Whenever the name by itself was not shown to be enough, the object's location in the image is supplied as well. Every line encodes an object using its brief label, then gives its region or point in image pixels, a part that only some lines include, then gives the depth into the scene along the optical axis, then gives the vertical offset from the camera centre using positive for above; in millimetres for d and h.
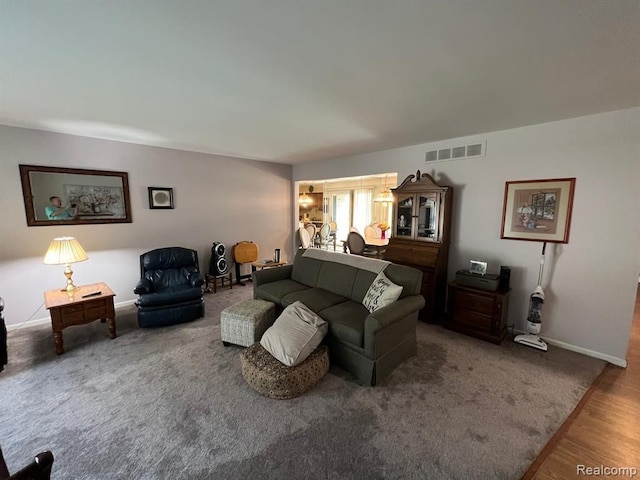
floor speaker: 4863 -908
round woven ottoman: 2176 -1338
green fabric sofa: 2389 -1022
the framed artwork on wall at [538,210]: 2960 -23
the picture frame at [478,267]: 3336 -722
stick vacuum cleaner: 3039 -1245
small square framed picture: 4372 +188
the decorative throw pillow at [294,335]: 2275 -1104
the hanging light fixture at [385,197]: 6384 +262
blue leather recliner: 3422 -1060
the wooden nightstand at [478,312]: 3129 -1227
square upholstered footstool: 2861 -1203
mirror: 3479 +179
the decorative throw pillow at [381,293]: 2621 -836
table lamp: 2985 -488
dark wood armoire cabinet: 3650 -362
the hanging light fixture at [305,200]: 9336 +287
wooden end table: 2830 -1069
